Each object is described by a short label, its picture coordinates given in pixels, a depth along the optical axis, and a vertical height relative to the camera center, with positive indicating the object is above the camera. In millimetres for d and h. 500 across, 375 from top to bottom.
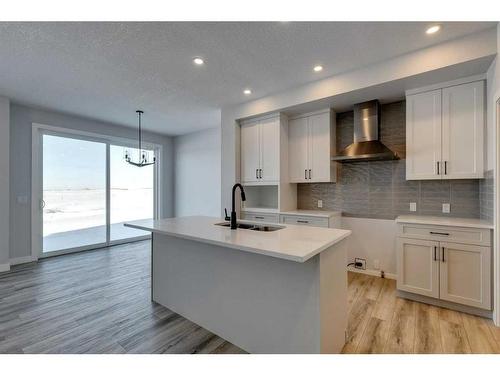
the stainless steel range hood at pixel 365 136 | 3082 +725
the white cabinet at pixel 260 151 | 3723 +614
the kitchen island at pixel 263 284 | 1485 -760
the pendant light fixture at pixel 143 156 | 4332 +832
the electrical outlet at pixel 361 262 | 3475 -1154
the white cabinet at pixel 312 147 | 3523 +641
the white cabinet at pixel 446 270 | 2246 -882
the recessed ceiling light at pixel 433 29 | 2043 +1424
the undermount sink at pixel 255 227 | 2297 -406
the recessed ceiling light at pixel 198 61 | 2543 +1432
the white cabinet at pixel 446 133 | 2447 +619
